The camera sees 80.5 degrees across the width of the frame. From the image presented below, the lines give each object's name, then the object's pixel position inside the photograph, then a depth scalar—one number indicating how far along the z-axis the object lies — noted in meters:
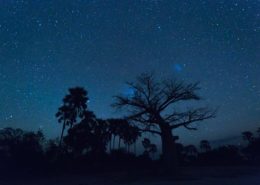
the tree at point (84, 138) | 23.71
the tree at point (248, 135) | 42.88
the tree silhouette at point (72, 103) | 23.60
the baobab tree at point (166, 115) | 11.79
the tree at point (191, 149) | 52.10
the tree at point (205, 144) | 52.78
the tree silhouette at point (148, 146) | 47.44
